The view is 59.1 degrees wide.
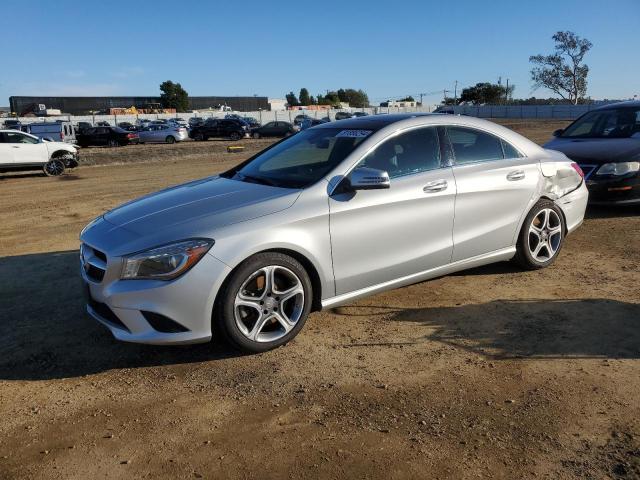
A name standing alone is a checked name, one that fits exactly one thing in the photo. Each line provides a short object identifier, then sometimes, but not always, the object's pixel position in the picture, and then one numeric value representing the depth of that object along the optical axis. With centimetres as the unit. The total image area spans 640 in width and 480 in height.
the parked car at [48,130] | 2412
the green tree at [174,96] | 11388
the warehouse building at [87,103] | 10438
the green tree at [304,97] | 15868
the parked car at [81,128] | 3427
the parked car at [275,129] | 4125
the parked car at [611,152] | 781
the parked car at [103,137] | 3369
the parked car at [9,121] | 4858
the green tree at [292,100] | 16245
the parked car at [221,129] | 4088
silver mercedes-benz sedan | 367
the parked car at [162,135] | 3903
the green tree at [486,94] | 10900
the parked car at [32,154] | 1645
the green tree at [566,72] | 8500
